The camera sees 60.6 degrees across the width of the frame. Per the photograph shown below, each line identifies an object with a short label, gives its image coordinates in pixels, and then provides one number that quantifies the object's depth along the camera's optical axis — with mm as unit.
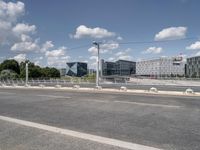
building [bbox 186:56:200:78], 98855
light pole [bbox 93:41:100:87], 22716
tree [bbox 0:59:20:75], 78980
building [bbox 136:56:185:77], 107258
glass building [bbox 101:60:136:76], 104832
